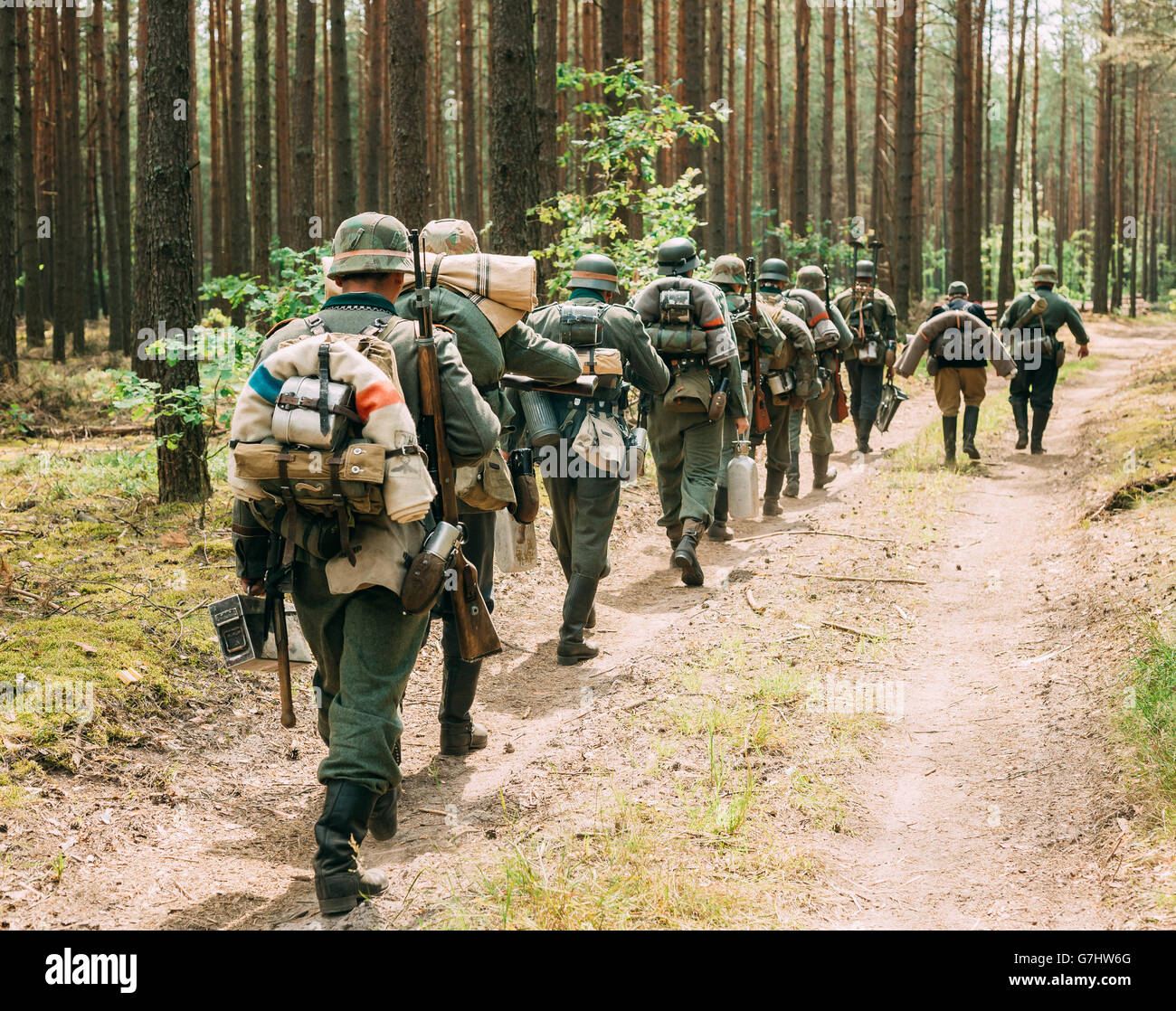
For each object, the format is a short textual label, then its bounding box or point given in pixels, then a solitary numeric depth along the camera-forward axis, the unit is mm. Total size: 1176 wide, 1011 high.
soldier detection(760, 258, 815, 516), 10977
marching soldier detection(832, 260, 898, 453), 13828
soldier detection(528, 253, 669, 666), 6844
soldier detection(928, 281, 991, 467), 12930
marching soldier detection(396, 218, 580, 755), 5160
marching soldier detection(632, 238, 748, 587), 8305
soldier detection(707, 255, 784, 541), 10008
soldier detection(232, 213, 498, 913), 3672
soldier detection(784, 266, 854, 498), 12070
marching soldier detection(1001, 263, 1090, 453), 14289
